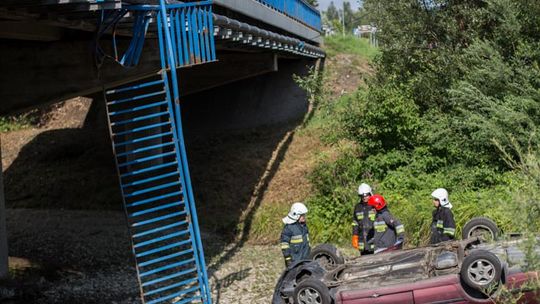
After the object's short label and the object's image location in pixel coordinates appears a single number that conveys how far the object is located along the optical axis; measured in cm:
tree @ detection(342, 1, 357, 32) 13854
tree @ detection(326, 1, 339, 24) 15975
